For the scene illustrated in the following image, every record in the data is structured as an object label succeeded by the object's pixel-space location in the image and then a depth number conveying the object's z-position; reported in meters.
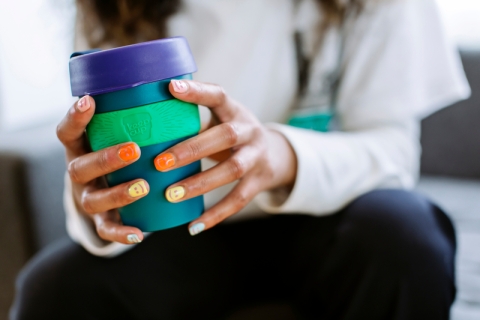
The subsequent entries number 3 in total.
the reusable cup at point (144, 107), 0.43
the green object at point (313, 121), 0.79
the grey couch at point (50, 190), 0.98
